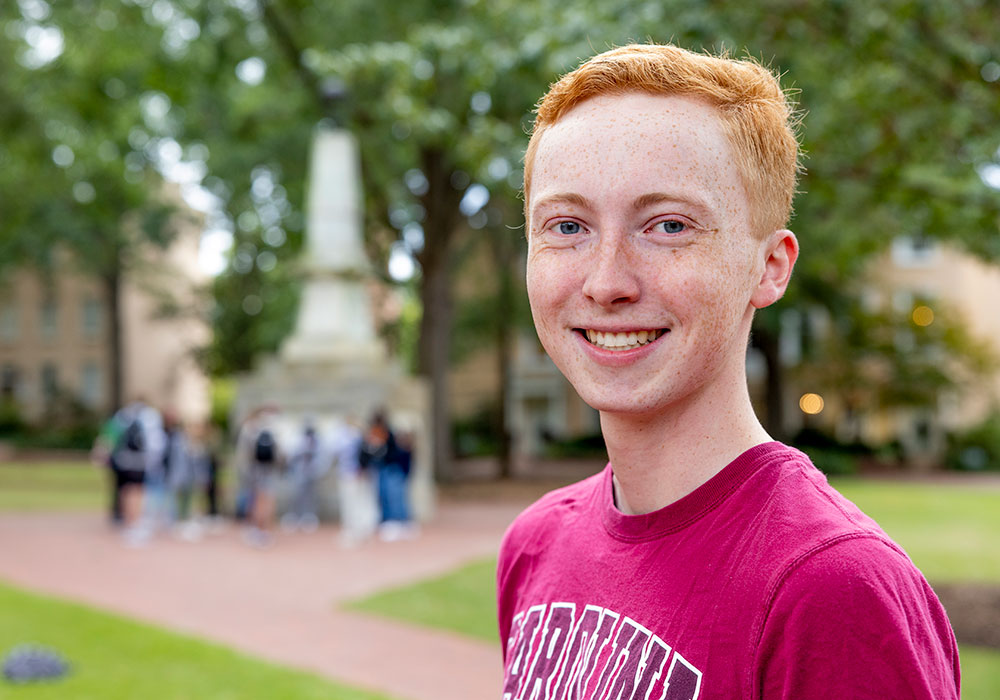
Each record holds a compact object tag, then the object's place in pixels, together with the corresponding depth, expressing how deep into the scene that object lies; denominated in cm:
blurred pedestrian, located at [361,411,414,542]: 1550
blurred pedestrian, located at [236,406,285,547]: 1484
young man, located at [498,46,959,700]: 126
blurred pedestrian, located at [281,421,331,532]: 1636
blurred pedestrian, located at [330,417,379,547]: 1541
